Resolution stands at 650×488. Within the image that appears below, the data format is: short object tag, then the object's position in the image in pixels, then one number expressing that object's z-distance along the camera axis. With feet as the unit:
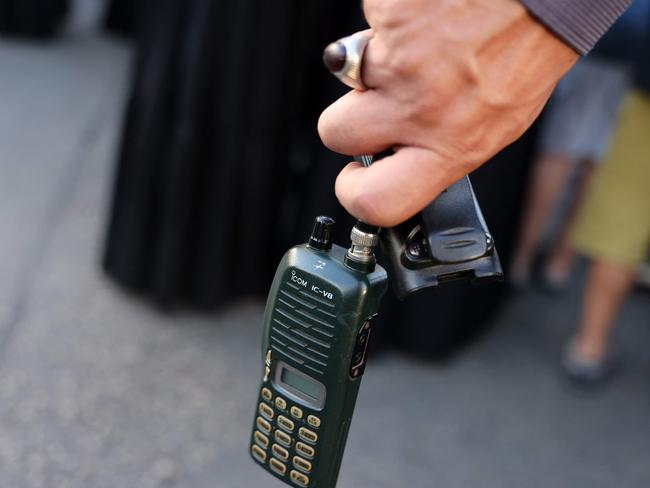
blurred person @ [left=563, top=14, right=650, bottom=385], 8.36
